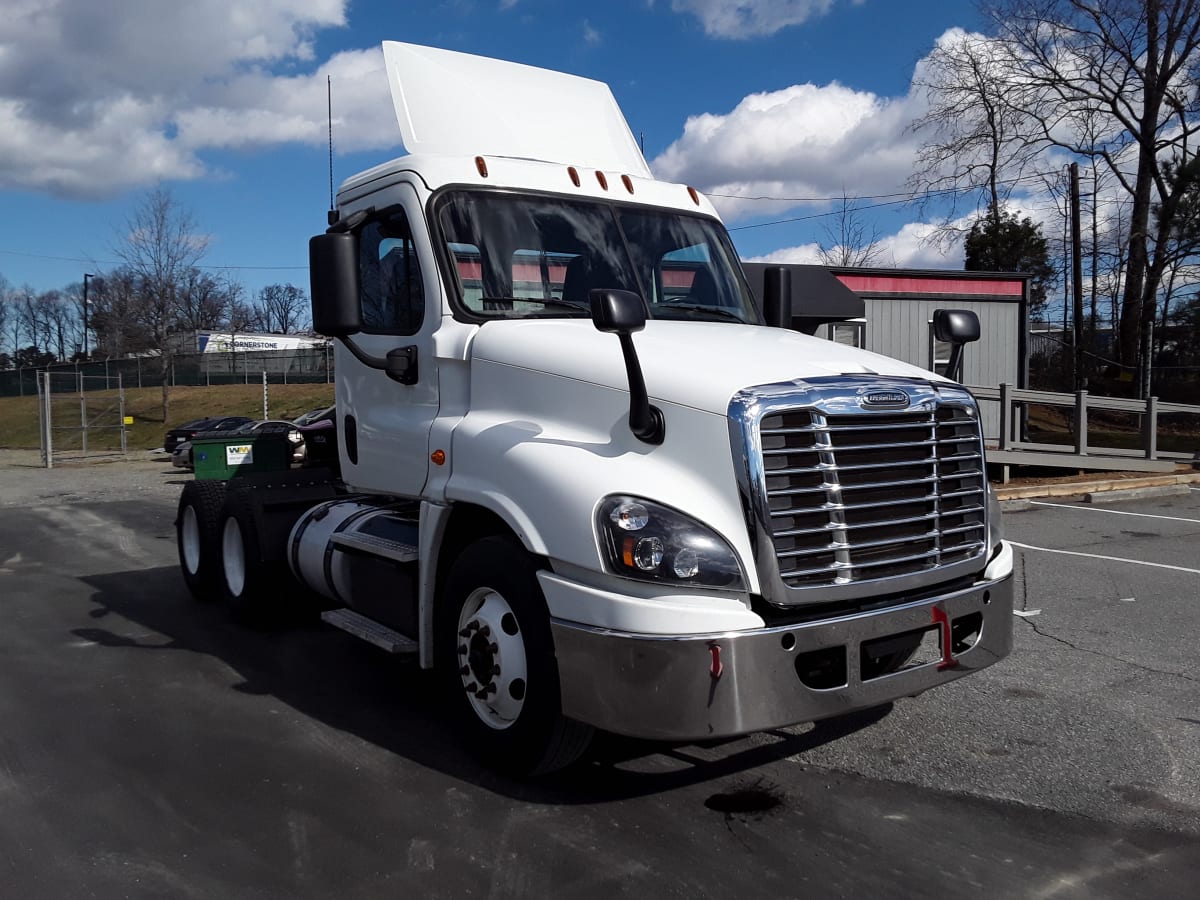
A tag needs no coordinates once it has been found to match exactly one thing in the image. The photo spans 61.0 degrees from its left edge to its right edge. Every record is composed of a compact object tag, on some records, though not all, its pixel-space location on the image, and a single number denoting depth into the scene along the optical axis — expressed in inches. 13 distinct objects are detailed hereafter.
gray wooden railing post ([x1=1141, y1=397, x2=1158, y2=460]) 621.9
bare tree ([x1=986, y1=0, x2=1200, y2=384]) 1182.3
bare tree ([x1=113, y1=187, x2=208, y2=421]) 1451.8
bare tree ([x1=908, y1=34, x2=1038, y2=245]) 1250.0
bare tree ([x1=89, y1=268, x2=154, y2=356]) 1610.5
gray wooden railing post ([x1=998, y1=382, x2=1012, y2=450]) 600.7
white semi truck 140.3
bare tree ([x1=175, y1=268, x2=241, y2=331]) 1594.5
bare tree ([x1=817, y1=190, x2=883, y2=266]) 1481.3
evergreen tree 1441.9
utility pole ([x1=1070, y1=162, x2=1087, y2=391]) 1207.6
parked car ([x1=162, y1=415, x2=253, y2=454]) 1029.8
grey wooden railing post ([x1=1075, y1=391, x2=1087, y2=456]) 606.3
